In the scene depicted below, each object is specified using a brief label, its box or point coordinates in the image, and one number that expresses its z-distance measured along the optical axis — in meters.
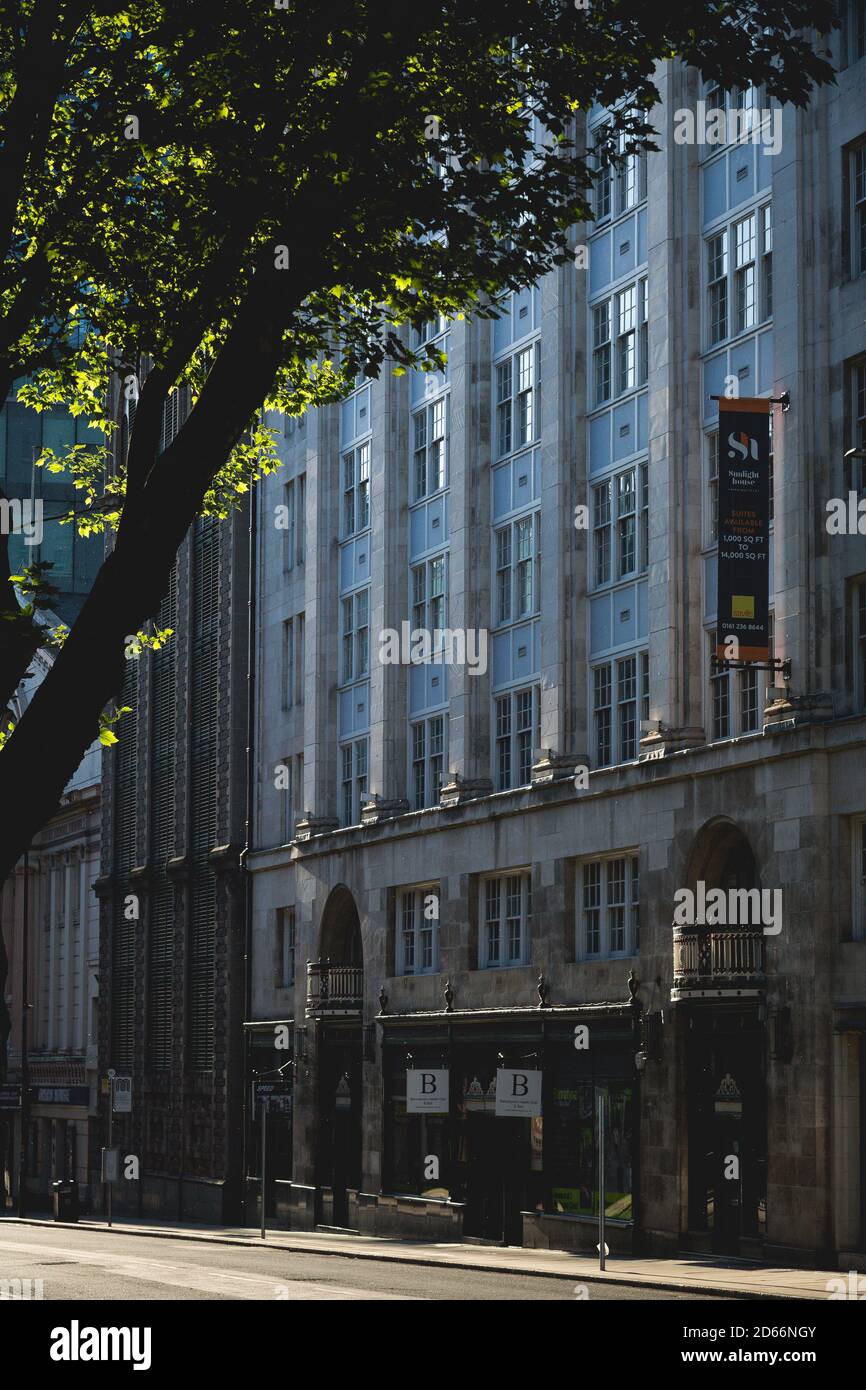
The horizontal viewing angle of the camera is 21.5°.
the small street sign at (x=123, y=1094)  54.95
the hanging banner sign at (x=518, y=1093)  43.53
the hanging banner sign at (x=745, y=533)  37.81
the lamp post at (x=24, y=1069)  71.44
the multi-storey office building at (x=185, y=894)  64.69
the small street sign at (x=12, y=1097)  83.69
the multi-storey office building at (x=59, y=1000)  81.00
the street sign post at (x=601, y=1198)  33.22
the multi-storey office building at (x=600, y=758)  37.53
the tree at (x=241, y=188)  15.52
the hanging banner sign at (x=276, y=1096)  59.03
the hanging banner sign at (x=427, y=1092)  49.94
